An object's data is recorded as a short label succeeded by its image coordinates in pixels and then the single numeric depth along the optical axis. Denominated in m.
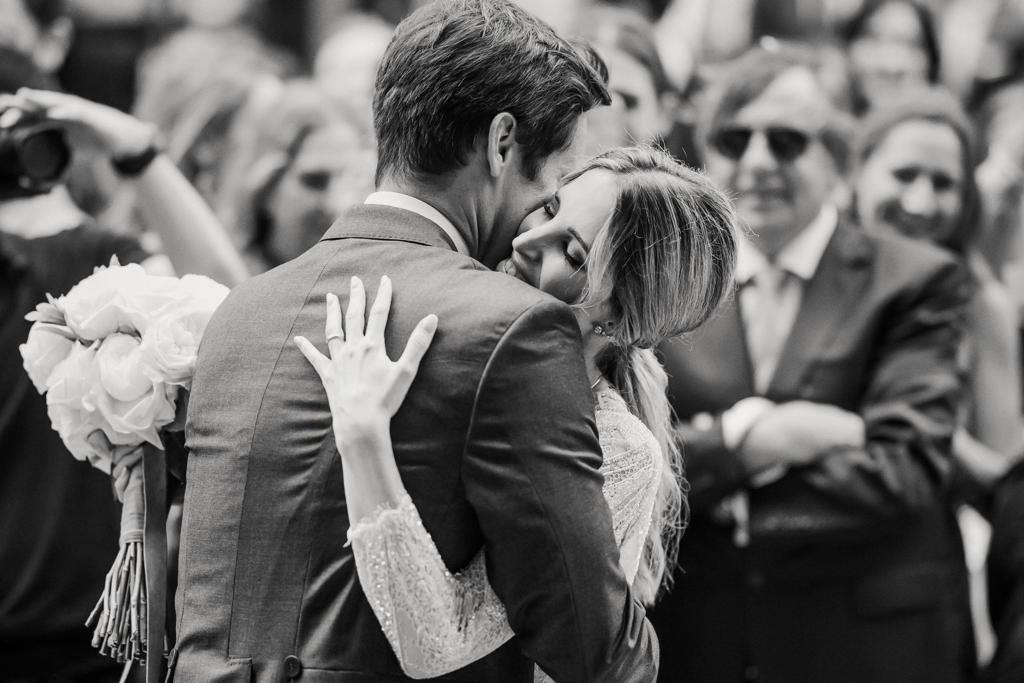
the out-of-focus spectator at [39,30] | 3.48
